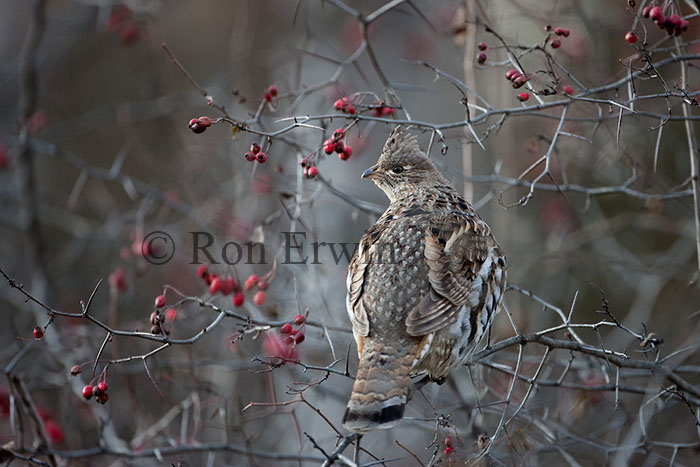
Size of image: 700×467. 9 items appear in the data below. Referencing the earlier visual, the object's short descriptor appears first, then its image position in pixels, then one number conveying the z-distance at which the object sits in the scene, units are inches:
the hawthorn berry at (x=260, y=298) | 344.8
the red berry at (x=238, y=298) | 345.7
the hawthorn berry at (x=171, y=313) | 327.7
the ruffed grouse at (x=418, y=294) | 298.8
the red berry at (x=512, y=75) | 291.8
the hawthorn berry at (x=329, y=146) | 305.6
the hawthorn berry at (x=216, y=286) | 337.7
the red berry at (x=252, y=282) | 349.4
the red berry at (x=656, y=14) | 267.7
